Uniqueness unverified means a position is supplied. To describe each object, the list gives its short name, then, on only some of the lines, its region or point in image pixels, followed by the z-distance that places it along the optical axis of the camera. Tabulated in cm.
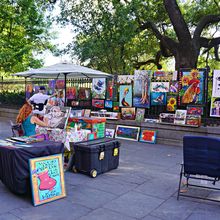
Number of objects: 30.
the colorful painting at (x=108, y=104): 1005
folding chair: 403
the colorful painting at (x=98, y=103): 1027
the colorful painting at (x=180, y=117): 843
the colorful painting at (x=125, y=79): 954
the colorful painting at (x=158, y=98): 890
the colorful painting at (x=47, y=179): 388
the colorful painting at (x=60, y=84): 1151
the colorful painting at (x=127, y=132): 927
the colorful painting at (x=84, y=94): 1074
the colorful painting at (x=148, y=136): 891
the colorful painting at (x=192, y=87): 818
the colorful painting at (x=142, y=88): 914
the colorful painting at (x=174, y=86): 862
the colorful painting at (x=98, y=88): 1015
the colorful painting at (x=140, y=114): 936
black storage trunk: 517
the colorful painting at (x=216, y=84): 787
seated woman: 643
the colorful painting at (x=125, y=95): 959
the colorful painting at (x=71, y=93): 1116
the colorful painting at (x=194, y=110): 824
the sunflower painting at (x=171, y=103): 873
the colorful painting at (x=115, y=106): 994
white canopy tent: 749
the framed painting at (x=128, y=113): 959
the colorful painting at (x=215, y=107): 798
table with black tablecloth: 392
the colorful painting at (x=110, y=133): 970
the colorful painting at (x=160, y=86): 878
